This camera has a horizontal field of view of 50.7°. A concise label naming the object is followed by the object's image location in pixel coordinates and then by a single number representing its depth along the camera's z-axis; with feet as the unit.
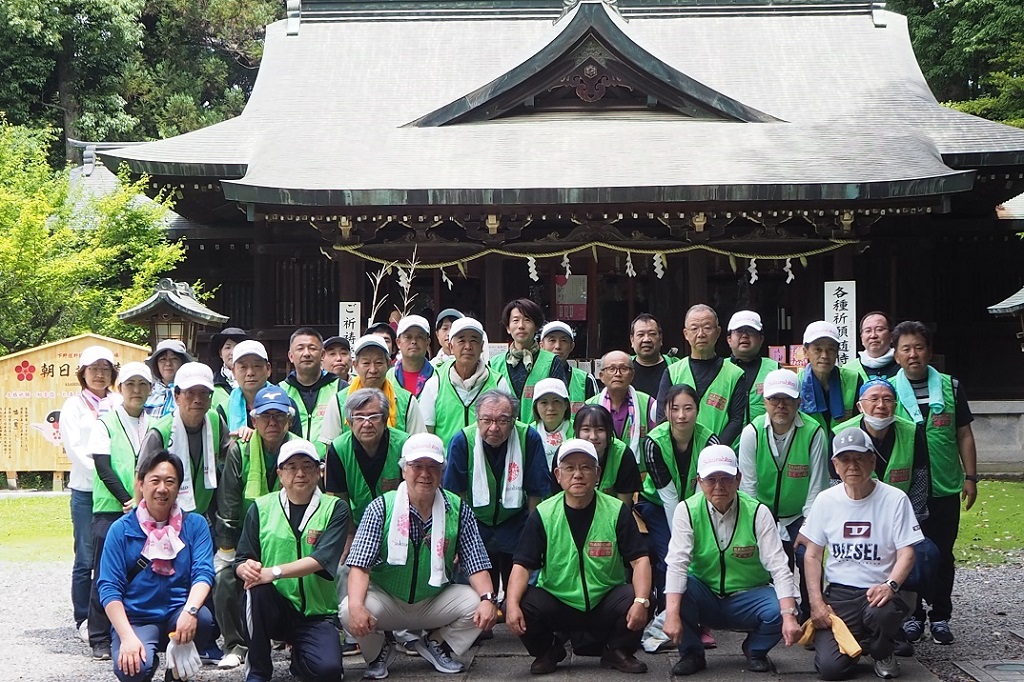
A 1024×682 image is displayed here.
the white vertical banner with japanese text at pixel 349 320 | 41.37
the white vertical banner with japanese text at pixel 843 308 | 40.19
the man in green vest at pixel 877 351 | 21.72
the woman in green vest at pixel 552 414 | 19.76
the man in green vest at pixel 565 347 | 22.88
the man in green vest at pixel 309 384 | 21.27
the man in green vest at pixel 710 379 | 21.12
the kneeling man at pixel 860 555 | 17.31
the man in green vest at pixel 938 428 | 20.40
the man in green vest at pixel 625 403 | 20.92
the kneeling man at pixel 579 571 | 17.95
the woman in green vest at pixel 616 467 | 19.26
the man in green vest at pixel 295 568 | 17.15
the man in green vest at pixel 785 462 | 19.43
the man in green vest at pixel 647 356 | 22.30
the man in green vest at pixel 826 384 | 20.72
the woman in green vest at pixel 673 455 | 19.24
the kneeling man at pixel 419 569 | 17.72
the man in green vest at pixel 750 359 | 21.11
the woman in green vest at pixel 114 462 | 19.86
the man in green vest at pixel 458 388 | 21.30
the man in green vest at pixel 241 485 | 18.65
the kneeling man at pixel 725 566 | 17.78
